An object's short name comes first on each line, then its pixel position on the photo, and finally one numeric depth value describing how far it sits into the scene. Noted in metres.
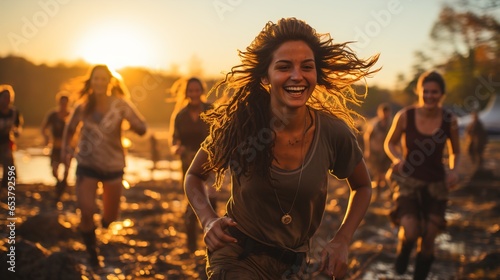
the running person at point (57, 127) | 12.59
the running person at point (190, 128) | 7.72
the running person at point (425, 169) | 6.20
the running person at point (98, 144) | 6.71
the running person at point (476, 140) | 18.84
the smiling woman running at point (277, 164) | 3.05
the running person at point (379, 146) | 14.20
